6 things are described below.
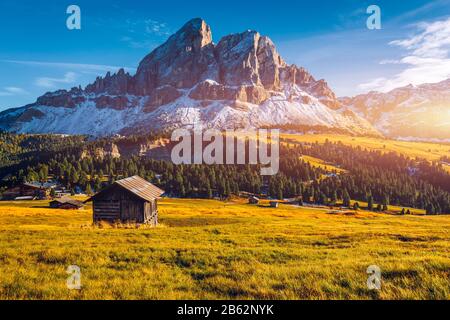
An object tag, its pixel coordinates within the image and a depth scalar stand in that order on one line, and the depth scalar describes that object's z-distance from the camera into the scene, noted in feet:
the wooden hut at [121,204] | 129.29
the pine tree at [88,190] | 459.32
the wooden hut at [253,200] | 454.15
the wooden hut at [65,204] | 328.08
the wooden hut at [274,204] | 414.99
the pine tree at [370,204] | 473.26
